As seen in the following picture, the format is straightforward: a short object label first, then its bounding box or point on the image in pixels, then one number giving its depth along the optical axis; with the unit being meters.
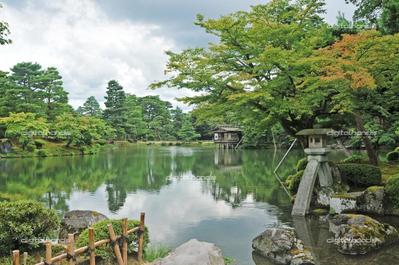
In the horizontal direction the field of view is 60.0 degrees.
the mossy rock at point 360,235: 7.83
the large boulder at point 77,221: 8.91
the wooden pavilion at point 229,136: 53.72
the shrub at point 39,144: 38.74
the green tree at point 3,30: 9.08
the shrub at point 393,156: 17.89
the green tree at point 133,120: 63.44
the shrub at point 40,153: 36.44
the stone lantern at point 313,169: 11.44
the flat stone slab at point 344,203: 10.98
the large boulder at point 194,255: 5.93
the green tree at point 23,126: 33.75
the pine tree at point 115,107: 62.44
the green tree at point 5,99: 37.56
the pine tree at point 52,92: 44.61
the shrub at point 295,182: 13.78
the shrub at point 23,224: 6.48
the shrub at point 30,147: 36.69
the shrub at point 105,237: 6.62
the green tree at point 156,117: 69.06
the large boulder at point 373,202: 10.94
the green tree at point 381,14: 12.23
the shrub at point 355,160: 14.87
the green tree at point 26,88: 39.12
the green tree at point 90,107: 78.55
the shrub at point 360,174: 12.19
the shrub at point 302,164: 15.12
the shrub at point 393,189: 10.57
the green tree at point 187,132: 65.44
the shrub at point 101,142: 50.19
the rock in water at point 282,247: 7.23
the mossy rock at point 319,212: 11.27
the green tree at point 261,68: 11.98
